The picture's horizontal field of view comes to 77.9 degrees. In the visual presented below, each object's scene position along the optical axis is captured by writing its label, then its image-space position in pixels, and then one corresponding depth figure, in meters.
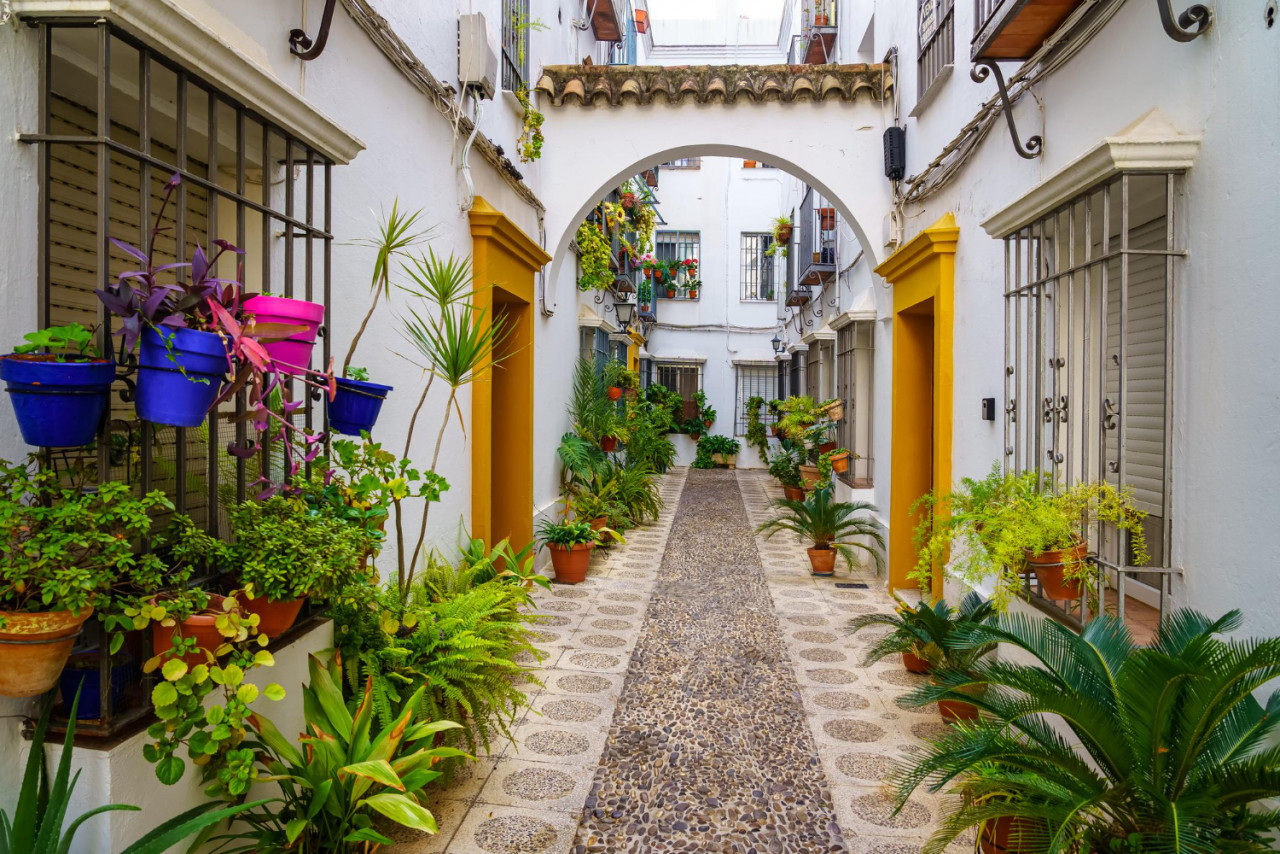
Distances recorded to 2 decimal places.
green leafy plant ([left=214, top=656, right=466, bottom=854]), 2.21
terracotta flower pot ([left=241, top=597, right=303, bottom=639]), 2.26
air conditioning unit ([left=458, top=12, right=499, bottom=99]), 4.80
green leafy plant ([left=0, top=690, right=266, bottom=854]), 1.65
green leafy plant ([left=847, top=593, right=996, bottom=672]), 3.79
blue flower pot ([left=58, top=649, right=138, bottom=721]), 1.84
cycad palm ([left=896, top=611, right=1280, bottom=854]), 1.87
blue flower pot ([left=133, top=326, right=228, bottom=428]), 1.83
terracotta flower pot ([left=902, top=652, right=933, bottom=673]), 4.50
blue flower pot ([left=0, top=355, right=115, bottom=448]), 1.67
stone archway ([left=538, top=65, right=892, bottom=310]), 6.72
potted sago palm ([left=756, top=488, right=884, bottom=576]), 7.02
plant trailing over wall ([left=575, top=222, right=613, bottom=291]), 8.21
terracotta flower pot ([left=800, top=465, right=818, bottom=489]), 10.26
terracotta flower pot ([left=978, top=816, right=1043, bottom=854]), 2.19
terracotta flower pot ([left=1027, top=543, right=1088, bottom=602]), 3.04
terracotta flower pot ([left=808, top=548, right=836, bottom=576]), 7.11
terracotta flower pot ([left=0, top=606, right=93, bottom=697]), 1.60
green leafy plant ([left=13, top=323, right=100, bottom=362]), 1.68
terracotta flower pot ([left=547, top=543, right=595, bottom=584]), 6.64
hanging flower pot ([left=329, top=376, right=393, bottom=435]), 2.87
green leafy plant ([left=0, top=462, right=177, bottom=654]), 1.61
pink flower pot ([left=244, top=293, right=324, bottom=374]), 2.17
